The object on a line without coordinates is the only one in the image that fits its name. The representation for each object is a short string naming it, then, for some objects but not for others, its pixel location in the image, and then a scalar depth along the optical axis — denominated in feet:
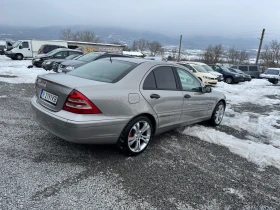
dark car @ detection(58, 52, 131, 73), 35.75
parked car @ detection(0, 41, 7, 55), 109.19
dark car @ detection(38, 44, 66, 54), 71.36
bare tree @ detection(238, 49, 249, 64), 269.34
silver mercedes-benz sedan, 10.66
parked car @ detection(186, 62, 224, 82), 59.06
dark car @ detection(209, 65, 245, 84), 66.59
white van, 81.97
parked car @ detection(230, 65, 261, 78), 94.89
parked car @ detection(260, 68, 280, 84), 71.77
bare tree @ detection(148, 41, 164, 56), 298.97
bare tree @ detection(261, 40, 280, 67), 185.26
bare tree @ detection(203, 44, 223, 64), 211.20
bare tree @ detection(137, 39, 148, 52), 324.48
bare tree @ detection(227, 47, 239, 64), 256.30
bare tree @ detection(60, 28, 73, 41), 290.97
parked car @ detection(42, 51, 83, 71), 46.00
